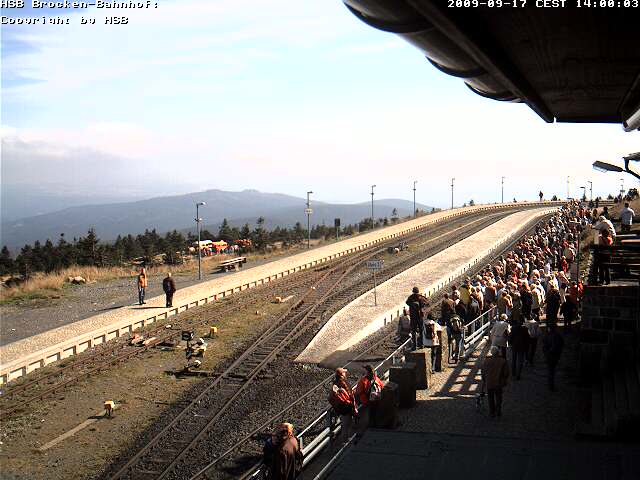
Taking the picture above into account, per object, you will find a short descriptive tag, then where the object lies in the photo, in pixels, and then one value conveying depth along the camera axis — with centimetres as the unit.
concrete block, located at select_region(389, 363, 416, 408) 1194
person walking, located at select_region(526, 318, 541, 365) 1410
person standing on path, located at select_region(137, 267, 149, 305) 2525
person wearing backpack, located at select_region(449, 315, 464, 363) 1478
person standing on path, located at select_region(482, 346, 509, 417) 1091
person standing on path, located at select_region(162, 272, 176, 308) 2503
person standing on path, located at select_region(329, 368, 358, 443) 1038
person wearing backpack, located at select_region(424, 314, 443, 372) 1369
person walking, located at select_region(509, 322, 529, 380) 1330
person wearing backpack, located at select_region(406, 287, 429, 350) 1606
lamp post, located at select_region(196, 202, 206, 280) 3243
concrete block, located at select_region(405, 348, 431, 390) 1307
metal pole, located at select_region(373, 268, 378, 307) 2531
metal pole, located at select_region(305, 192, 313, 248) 4422
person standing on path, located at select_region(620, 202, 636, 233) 2172
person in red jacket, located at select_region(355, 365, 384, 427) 1071
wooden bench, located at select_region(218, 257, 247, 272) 3678
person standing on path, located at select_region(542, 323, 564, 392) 1212
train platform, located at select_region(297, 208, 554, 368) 1992
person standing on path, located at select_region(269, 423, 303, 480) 817
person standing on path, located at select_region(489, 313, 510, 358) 1292
